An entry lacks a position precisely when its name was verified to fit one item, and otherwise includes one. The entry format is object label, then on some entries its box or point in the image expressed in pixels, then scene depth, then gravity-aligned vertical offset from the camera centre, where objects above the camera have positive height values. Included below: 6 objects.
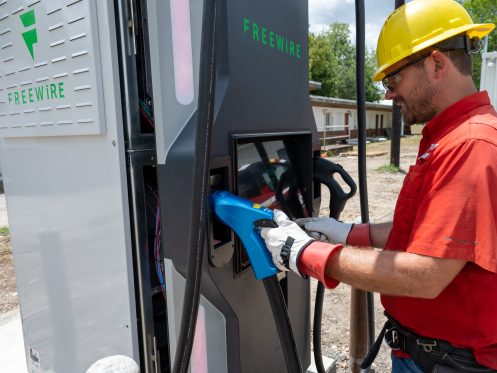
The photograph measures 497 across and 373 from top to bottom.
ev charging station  1.28 -0.06
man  1.09 -0.26
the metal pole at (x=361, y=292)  1.73 -0.87
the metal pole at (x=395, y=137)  9.97 -0.25
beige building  23.05 +0.70
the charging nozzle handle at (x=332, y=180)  1.85 -0.21
